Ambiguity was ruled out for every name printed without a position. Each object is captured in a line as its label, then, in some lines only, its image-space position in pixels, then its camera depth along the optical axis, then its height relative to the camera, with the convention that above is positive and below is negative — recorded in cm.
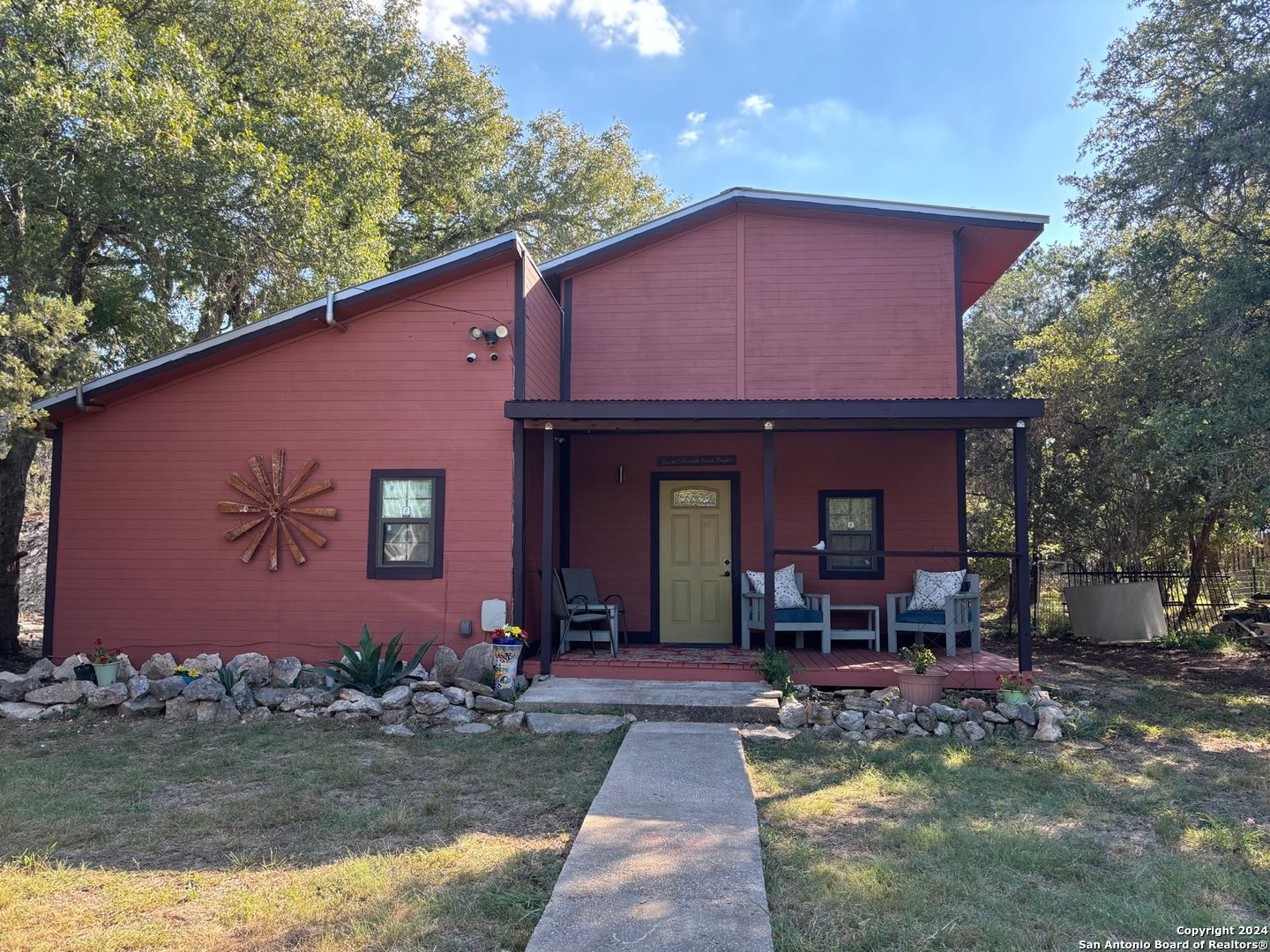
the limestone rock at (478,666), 730 -125
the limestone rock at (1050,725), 638 -154
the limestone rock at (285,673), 739 -134
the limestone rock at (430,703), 679 -147
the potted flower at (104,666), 745 -129
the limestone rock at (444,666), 736 -127
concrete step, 655 -143
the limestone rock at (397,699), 684 -145
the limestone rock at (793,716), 643 -148
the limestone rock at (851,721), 646 -153
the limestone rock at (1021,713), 657 -148
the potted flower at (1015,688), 671 -134
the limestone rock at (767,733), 616 -156
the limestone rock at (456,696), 695 -145
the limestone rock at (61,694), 702 -146
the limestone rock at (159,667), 752 -132
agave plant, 727 -129
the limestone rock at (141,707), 696 -155
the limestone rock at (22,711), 687 -158
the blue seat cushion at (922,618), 854 -96
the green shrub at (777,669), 714 -127
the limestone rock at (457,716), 671 -156
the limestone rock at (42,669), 741 -133
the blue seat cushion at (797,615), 855 -94
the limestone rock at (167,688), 702 -140
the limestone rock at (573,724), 636 -155
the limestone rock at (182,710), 692 -156
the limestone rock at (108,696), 693 -146
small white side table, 873 -114
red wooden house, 792 +93
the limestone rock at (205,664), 753 -129
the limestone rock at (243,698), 696 -148
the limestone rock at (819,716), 654 -151
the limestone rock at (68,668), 740 -131
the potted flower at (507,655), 712 -113
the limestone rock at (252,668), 739 -131
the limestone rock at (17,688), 712 -144
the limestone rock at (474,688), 707 -140
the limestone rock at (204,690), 688 -140
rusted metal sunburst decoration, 805 +14
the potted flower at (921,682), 679 -129
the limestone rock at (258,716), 684 -160
